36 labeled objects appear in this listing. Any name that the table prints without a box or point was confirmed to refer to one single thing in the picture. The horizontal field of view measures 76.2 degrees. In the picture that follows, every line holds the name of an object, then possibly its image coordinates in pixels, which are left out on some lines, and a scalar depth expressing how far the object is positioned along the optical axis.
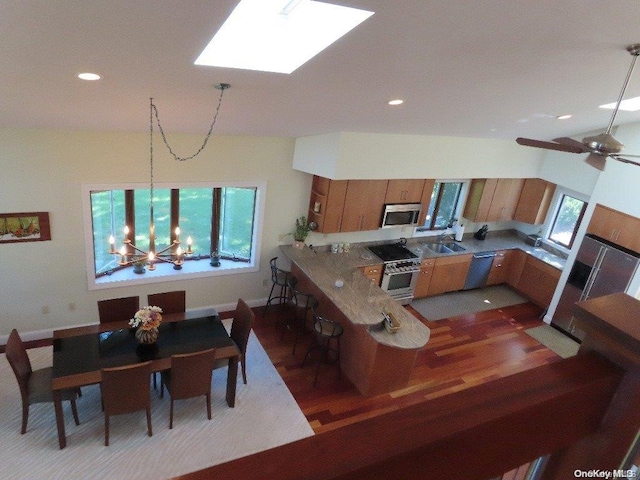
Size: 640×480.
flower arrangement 3.69
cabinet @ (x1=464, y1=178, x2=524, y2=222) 6.88
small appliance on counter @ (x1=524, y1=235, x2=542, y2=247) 7.30
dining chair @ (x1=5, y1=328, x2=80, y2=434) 3.41
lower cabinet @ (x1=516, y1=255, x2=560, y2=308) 6.61
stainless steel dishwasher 6.88
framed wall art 4.32
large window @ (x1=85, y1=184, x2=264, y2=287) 4.96
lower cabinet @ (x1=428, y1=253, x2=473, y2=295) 6.60
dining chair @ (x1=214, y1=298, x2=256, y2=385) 4.20
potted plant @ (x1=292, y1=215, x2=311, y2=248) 5.86
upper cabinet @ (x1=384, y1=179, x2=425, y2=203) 6.00
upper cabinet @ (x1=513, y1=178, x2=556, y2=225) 6.98
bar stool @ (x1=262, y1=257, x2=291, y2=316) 5.59
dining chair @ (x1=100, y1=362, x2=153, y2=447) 3.31
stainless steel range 6.11
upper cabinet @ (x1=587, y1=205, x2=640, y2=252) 5.20
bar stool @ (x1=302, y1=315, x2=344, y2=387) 4.46
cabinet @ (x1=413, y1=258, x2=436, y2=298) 6.44
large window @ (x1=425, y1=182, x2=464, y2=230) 7.01
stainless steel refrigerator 5.26
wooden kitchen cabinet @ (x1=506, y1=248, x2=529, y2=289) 7.09
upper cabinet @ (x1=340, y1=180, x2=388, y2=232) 5.75
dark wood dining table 3.42
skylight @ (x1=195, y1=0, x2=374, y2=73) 2.14
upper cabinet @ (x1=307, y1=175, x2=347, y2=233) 5.59
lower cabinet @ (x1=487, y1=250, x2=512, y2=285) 7.09
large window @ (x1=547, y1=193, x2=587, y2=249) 6.91
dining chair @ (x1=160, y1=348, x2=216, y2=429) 3.57
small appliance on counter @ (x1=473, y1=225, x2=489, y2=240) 7.35
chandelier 2.95
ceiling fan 2.72
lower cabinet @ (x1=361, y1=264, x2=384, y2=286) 5.88
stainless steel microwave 6.12
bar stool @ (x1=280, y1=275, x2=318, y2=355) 5.08
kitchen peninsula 4.20
